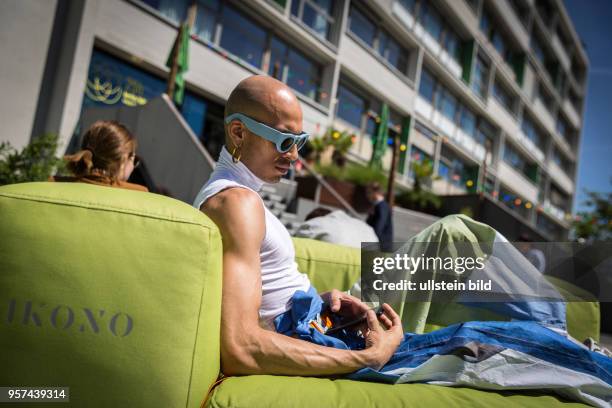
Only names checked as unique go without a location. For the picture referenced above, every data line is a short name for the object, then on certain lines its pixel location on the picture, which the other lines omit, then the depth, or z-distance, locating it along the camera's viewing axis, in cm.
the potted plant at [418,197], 1566
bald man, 128
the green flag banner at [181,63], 974
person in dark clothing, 670
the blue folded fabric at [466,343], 148
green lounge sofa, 101
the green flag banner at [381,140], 1540
